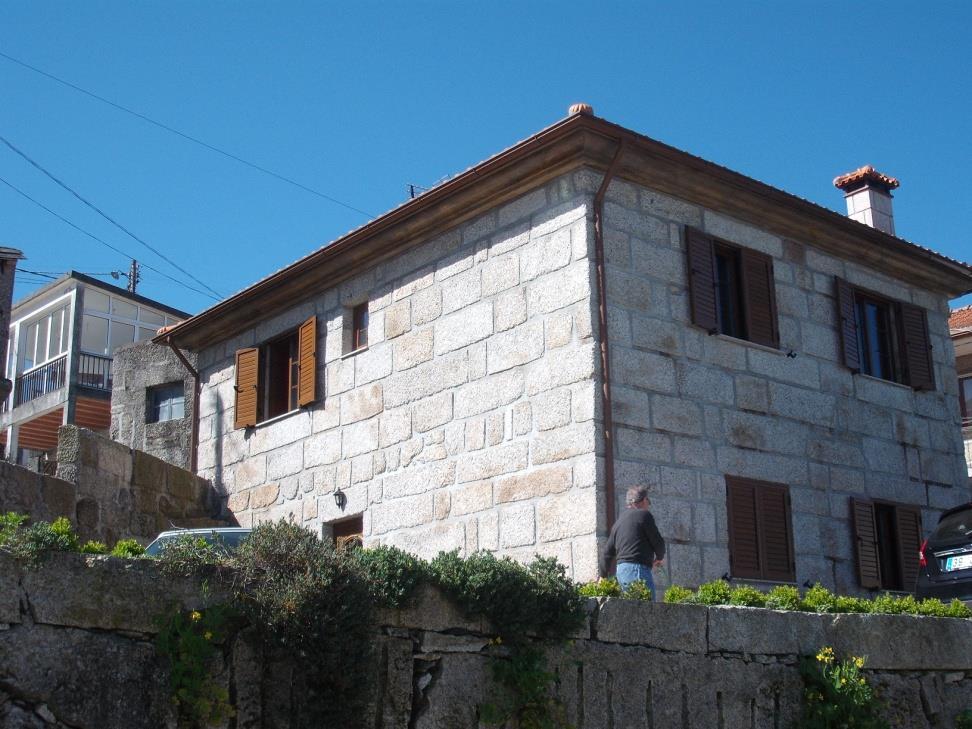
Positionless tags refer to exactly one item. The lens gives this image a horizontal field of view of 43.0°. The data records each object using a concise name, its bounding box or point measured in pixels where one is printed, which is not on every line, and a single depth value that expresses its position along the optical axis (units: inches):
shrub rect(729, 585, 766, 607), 334.3
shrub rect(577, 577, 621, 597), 308.0
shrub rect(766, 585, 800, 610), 338.3
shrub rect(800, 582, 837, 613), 339.9
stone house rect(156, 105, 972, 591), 457.7
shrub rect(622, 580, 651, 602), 298.0
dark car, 414.9
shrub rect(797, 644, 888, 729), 306.0
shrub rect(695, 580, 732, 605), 334.0
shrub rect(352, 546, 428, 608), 231.8
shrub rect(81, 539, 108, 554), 223.6
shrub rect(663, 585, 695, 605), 328.8
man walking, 363.6
